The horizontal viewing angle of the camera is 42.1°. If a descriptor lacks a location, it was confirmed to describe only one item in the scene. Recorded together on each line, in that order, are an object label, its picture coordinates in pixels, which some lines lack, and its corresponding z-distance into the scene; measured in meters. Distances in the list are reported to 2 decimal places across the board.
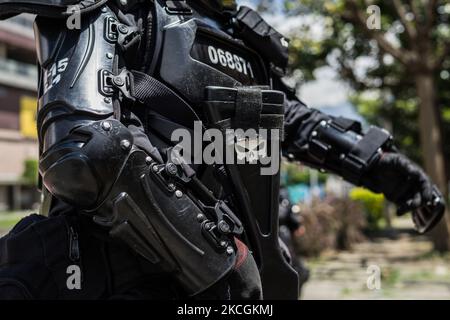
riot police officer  1.30
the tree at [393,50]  9.12
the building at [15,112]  30.17
